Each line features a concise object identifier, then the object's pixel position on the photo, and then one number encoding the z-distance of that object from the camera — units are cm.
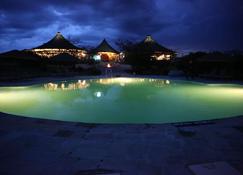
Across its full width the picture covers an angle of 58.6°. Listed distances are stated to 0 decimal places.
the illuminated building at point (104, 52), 3353
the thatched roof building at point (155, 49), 2492
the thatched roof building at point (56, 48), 2917
